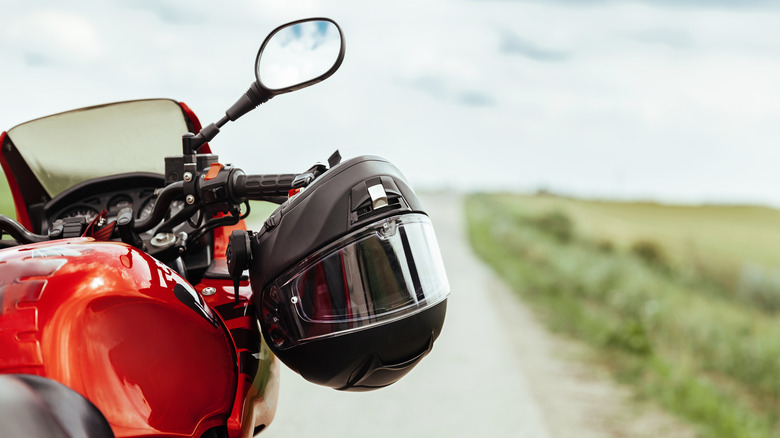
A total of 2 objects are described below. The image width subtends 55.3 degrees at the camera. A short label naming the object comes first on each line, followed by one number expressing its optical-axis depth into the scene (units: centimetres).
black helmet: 169
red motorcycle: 129
